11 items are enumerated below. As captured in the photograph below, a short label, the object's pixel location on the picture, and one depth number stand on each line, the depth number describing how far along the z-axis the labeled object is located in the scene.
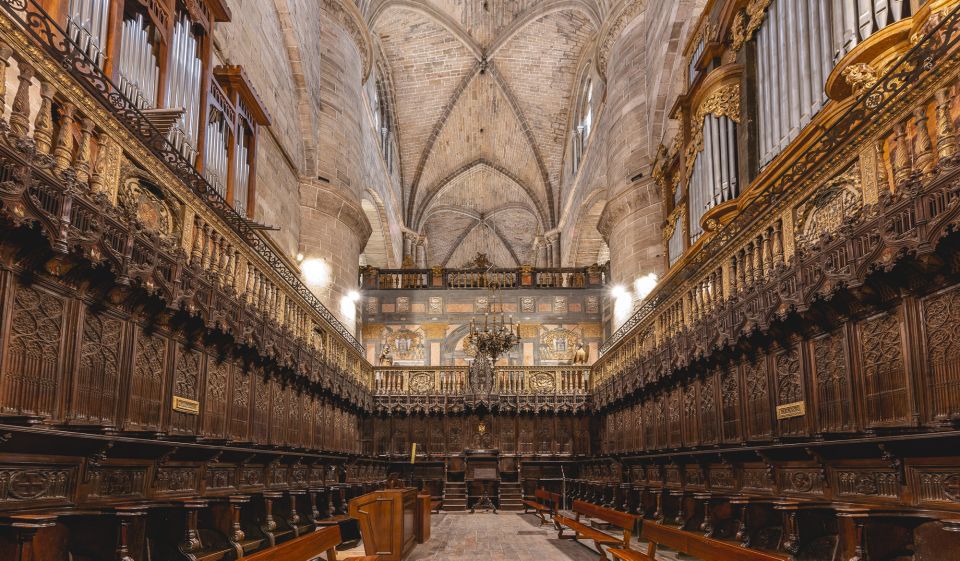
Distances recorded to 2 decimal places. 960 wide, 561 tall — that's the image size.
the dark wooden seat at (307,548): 4.73
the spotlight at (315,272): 19.41
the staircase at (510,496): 19.27
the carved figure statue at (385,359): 24.08
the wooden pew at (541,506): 13.49
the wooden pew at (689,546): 4.57
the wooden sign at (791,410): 7.88
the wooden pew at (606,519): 7.48
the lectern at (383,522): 7.86
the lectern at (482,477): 19.80
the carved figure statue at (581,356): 23.95
